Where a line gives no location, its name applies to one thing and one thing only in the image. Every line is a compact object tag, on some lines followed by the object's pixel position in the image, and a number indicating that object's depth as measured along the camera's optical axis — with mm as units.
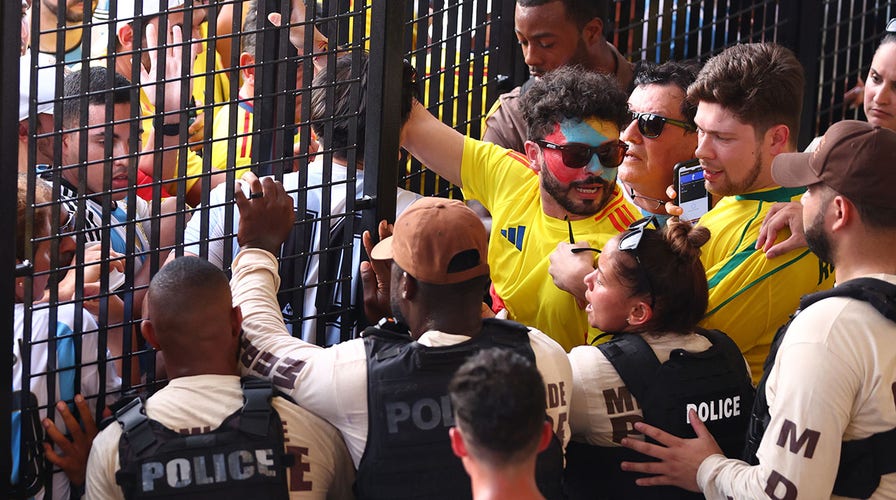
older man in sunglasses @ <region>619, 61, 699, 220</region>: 7621
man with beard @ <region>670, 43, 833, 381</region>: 6437
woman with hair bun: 5836
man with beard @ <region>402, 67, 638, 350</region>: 6871
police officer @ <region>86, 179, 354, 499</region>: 5277
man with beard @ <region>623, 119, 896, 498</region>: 5086
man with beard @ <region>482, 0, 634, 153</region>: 8523
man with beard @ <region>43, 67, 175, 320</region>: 5855
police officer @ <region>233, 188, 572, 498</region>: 5375
